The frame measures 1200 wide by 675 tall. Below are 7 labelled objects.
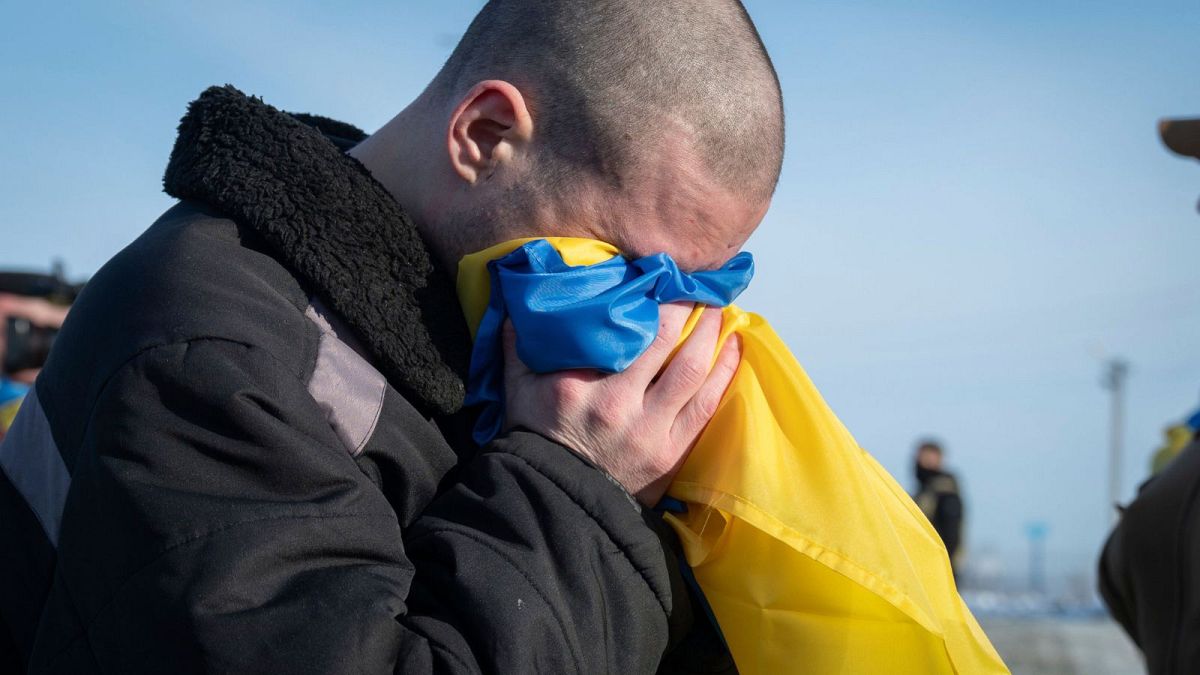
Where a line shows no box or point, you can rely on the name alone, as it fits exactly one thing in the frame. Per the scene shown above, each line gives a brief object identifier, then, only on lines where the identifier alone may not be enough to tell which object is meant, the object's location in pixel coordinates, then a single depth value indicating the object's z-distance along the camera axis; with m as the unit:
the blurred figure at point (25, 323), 5.18
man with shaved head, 1.30
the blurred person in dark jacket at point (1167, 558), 2.38
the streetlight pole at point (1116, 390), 39.34
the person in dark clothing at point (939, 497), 11.10
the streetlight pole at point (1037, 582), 31.21
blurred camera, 5.18
